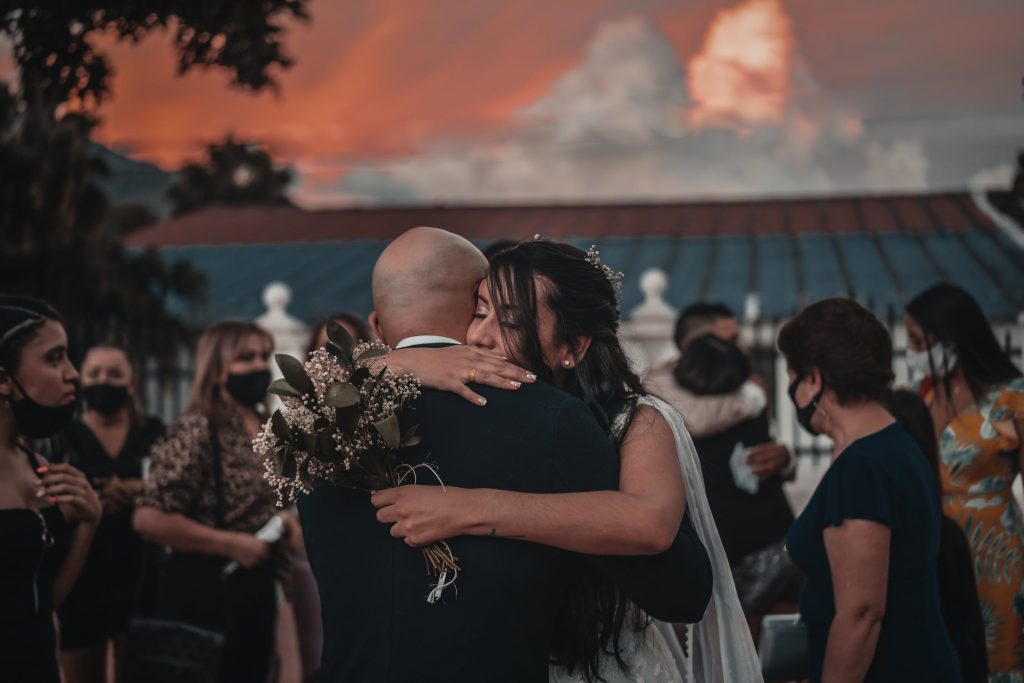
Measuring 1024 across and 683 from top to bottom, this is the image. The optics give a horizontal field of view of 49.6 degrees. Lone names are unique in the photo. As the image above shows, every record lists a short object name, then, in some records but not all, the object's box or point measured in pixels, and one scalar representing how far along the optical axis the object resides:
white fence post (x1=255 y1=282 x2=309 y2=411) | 11.81
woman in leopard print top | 5.07
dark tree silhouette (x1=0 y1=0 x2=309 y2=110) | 6.05
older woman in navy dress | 3.22
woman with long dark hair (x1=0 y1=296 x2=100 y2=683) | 3.45
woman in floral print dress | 4.24
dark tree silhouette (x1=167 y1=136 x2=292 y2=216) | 40.59
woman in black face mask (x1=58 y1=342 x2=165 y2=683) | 5.34
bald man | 2.46
